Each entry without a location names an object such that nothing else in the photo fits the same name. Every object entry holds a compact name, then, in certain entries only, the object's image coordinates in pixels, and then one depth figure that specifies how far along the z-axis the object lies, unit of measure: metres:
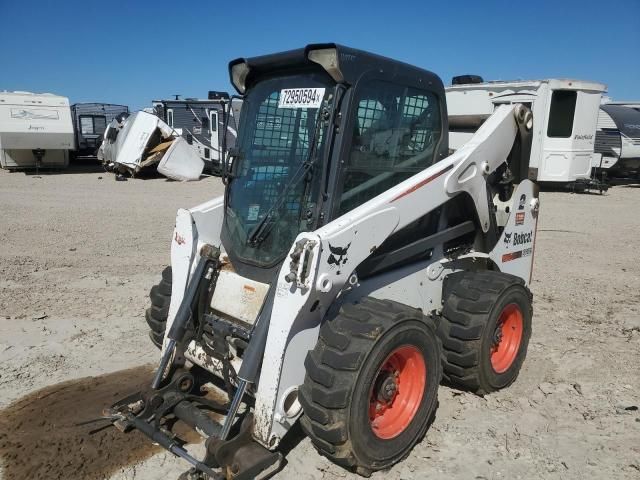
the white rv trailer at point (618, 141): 17.08
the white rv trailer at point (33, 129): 18.30
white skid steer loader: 2.86
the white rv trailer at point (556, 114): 14.12
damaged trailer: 17.58
